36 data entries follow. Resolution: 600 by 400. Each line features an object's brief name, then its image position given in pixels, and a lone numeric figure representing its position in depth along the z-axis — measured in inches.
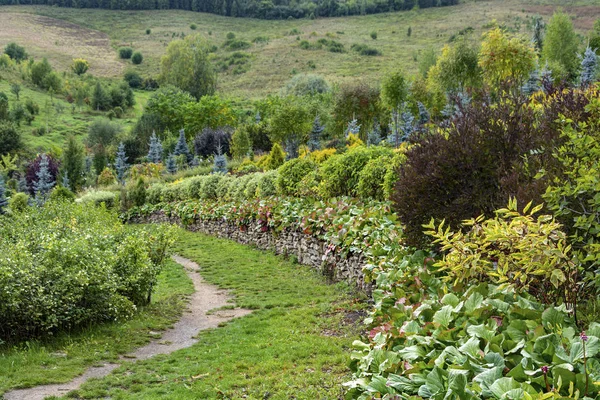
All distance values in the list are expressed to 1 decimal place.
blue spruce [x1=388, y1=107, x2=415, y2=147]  1018.1
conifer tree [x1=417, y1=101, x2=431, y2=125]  1289.4
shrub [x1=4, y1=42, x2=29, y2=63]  3149.9
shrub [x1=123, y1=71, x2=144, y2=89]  3004.4
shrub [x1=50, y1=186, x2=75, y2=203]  978.5
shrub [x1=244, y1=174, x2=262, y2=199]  720.3
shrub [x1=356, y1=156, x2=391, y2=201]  438.9
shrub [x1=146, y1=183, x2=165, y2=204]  1038.7
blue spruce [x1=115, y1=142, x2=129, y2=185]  1381.6
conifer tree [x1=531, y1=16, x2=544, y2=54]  1982.0
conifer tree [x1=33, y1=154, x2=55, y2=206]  1212.0
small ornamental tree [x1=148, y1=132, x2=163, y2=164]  1525.6
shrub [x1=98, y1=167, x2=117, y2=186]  1403.8
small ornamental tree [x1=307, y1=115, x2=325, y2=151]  1160.2
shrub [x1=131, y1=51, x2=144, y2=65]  3452.3
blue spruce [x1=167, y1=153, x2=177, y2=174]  1331.2
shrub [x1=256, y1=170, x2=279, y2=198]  672.4
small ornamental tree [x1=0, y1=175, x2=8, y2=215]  889.8
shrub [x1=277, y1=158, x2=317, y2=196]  607.5
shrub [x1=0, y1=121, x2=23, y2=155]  1857.8
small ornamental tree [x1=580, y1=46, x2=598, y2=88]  1119.0
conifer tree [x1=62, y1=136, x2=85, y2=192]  1475.1
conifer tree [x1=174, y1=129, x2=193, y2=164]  1513.3
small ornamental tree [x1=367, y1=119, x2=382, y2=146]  1160.1
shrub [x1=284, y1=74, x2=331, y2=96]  2215.8
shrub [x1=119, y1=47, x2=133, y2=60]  3548.2
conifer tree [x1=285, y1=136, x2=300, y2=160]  1067.3
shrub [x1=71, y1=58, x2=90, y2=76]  3127.5
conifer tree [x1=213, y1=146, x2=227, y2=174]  1116.0
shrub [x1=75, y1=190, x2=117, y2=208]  1020.9
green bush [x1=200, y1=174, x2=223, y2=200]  848.3
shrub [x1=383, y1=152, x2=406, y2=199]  384.8
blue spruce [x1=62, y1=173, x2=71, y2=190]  1397.6
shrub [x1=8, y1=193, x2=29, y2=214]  904.9
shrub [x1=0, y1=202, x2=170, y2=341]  269.4
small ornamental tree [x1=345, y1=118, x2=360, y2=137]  1162.4
